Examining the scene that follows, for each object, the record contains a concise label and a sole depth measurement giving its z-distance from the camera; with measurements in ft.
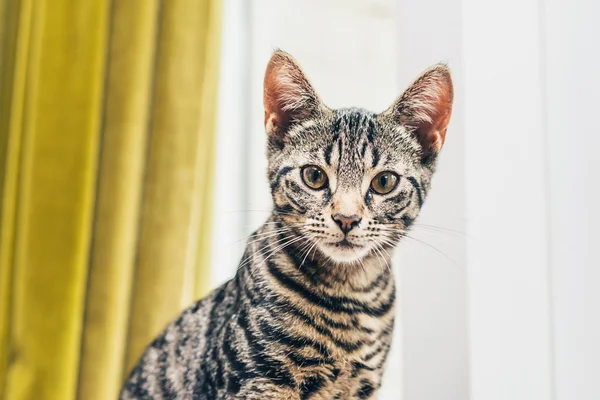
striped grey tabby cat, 2.01
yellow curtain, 3.00
